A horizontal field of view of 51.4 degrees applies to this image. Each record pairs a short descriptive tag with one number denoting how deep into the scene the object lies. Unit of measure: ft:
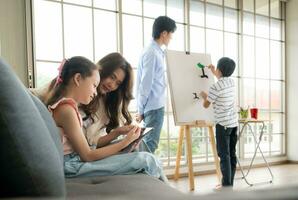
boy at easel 9.66
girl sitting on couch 4.46
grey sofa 2.24
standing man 9.18
